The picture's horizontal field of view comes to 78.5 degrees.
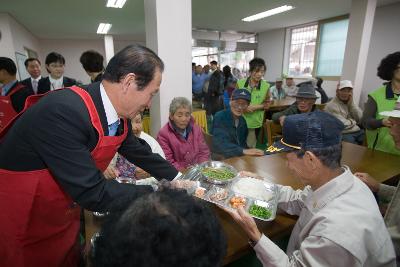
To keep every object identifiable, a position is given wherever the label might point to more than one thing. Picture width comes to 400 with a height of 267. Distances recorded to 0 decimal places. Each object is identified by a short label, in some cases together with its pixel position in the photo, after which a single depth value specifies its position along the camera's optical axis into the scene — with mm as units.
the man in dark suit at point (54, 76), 3480
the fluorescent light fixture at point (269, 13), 7117
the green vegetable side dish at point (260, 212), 1305
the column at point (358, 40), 5531
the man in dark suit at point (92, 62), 3061
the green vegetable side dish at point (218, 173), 1671
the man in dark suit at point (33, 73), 3906
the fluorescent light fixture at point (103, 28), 9298
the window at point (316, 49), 8320
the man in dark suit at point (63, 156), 972
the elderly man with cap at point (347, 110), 3620
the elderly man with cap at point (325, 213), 955
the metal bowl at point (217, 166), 1729
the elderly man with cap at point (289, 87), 7564
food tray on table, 1370
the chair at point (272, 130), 3199
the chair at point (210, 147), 2803
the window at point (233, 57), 12138
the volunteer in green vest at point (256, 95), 3834
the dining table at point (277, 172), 1214
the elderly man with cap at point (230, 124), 2764
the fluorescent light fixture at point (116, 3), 6187
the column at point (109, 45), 11906
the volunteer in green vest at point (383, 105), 2586
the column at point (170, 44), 2859
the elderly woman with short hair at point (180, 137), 2418
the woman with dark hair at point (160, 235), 477
